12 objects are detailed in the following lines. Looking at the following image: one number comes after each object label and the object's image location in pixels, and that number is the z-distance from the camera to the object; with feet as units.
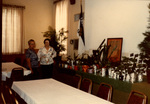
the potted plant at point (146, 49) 12.34
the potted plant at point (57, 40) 26.32
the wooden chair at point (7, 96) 8.46
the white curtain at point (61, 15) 28.25
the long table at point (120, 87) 11.67
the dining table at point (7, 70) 15.70
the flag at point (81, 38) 21.65
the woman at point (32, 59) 17.02
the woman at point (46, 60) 17.88
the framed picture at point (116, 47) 17.29
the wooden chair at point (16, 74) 14.82
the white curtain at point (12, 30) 28.06
